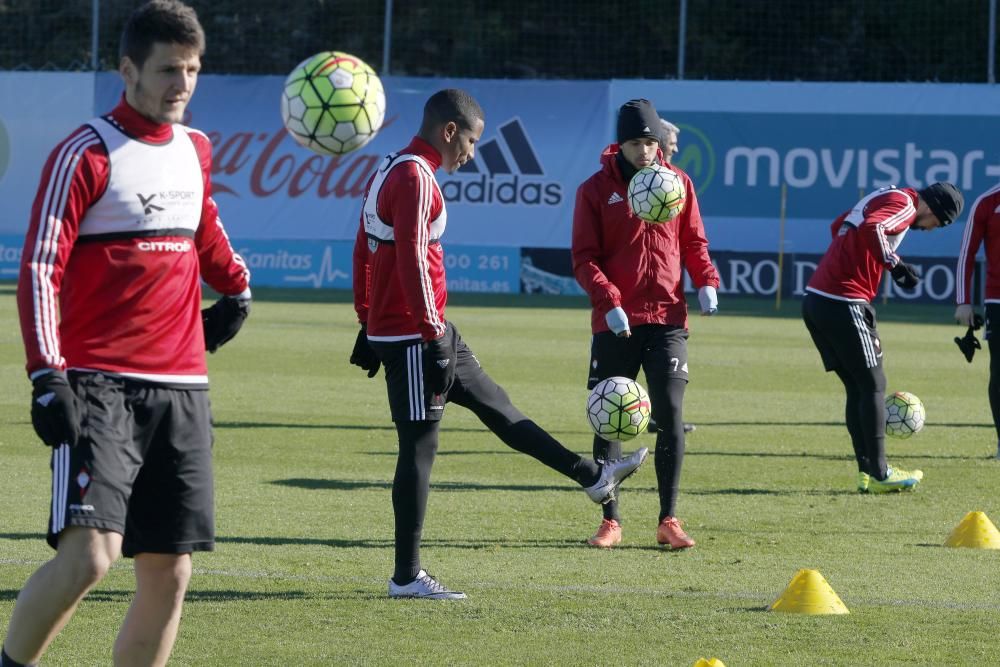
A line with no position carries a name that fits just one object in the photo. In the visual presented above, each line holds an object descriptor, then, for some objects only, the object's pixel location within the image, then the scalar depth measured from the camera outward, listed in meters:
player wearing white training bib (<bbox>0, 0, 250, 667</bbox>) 8.45
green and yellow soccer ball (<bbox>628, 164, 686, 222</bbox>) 14.59
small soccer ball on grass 21.12
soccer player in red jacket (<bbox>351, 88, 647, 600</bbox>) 12.18
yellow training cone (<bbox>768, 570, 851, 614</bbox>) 12.11
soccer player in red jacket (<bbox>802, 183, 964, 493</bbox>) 18.22
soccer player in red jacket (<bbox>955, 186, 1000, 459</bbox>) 21.03
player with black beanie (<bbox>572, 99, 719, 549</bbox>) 15.16
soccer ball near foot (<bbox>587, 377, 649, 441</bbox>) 15.18
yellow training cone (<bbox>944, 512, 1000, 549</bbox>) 15.01
